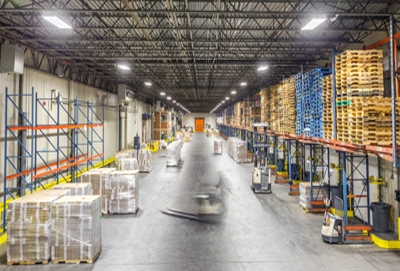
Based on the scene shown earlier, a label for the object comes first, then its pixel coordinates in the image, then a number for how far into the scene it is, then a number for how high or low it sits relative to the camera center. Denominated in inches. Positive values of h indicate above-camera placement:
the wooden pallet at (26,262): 248.6 -118.5
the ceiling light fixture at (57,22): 304.2 +144.6
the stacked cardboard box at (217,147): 1086.4 -35.1
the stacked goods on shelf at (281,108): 572.1 +69.6
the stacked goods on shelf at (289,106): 510.8 +65.7
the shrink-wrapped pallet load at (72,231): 249.3 -89.0
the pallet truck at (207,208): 373.7 -111.3
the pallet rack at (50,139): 385.5 +0.9
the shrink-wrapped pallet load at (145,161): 706.2 -60.4
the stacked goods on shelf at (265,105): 722.4 +96.9
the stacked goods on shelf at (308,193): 396.2 -87.2
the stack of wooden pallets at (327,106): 363.6 +45.8
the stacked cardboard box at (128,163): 582.2 -54.5
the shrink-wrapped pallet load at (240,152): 871.7 -45.5
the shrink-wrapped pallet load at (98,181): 381.4 -62.0
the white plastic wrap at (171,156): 796.0 -53.1
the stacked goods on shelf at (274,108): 627.6 +75.9
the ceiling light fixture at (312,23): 307.7 +143.7
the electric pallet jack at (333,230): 290.8 -104.9
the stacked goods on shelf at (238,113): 1196.6 +123.8
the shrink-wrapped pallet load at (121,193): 380.8 -79.6
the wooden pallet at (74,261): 249.3 -117.9
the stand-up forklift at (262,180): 498.9 -81.2
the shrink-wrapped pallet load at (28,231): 246.2 -87.6
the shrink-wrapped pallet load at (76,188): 321.7 -60.8
